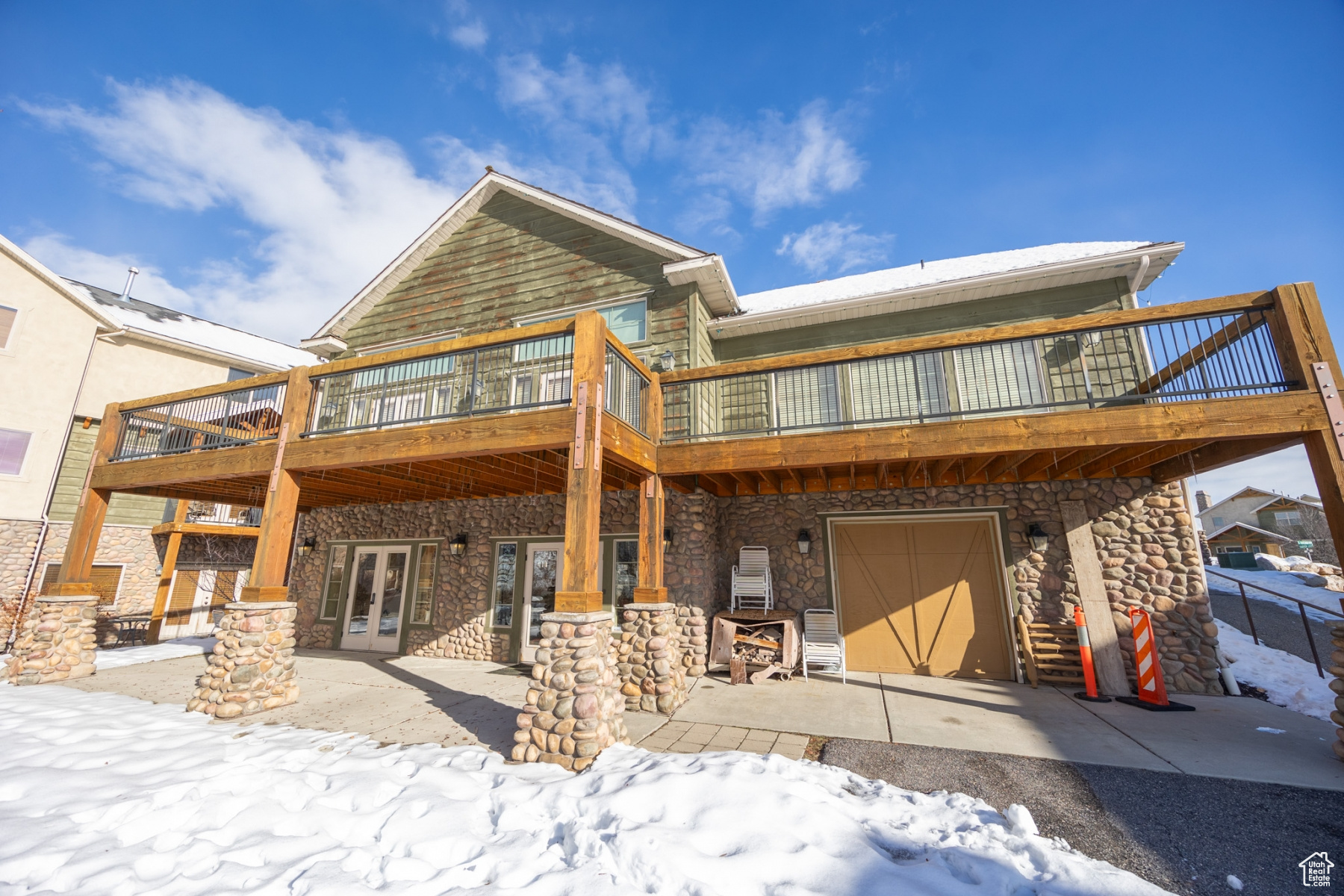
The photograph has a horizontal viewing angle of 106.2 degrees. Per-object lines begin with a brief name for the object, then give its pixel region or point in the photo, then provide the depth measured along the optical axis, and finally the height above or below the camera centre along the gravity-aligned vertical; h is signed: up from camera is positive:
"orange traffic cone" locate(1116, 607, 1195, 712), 5.96 -1.18
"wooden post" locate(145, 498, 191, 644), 11.70 -0.31
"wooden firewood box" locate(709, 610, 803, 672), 7.59 -0.97
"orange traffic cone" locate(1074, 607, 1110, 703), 6.32 -1.11
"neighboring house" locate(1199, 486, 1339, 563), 26.28 +2.69
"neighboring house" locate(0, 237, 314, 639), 11.78 +4.04
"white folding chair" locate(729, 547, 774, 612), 8.14 -0.14
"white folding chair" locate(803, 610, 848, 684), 7.46 -0.99
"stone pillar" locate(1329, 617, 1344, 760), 4.29 -0.91
